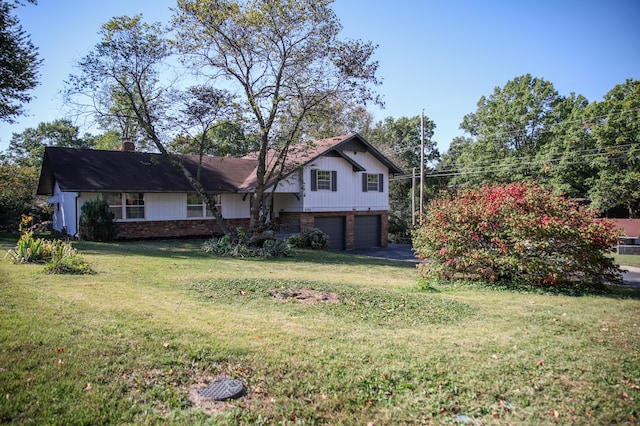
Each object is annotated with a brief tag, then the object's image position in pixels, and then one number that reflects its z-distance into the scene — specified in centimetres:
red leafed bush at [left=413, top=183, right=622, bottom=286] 1100
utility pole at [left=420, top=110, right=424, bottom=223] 2774
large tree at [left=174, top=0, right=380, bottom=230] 1589
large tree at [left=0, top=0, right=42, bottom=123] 1986
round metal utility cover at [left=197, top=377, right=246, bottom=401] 414
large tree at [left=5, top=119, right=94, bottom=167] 5191
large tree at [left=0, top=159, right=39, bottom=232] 2577
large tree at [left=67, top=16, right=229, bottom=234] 1673
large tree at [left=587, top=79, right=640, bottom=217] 3278
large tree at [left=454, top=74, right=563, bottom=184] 3869
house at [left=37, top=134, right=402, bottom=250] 2212
